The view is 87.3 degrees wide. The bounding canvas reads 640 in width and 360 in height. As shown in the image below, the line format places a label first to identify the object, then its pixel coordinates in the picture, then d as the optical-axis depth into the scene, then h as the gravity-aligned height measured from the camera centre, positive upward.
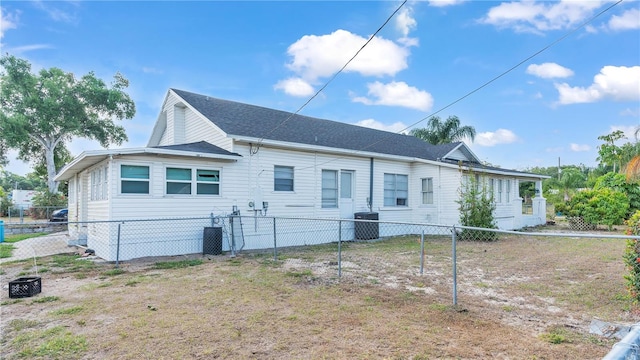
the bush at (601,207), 15.70 -0.83
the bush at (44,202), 25.88 -0.89
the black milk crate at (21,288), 5.82 -1.70
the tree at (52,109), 28.27 +7.45
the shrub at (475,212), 12.98 -0.84
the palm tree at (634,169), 11.87 +0.77
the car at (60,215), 22.68 -1.65
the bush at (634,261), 4.65 -1.00
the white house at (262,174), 9.57 +0.62
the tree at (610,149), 21.65 +2.72
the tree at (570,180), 30.55 +0.97
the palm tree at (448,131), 32.31 +5.76
